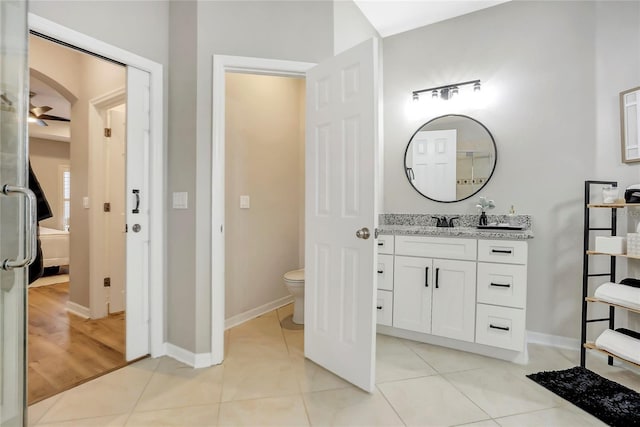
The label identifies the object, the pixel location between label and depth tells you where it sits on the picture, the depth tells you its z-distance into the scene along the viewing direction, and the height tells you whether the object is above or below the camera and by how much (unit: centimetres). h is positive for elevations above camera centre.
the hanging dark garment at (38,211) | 167 -4
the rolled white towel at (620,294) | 188 -51
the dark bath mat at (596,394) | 163 -103
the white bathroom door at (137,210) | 215 -3
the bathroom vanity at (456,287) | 220 -57
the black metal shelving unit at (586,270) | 211 -40
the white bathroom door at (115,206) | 311 -1
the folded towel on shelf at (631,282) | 202 -46
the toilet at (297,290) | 280 -72
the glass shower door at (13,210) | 111 -2
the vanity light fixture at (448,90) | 277 +104
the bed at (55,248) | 476 -64
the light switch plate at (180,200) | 220 +4
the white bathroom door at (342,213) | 182 -3
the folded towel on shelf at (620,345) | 184 -80
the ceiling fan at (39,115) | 413 +119
